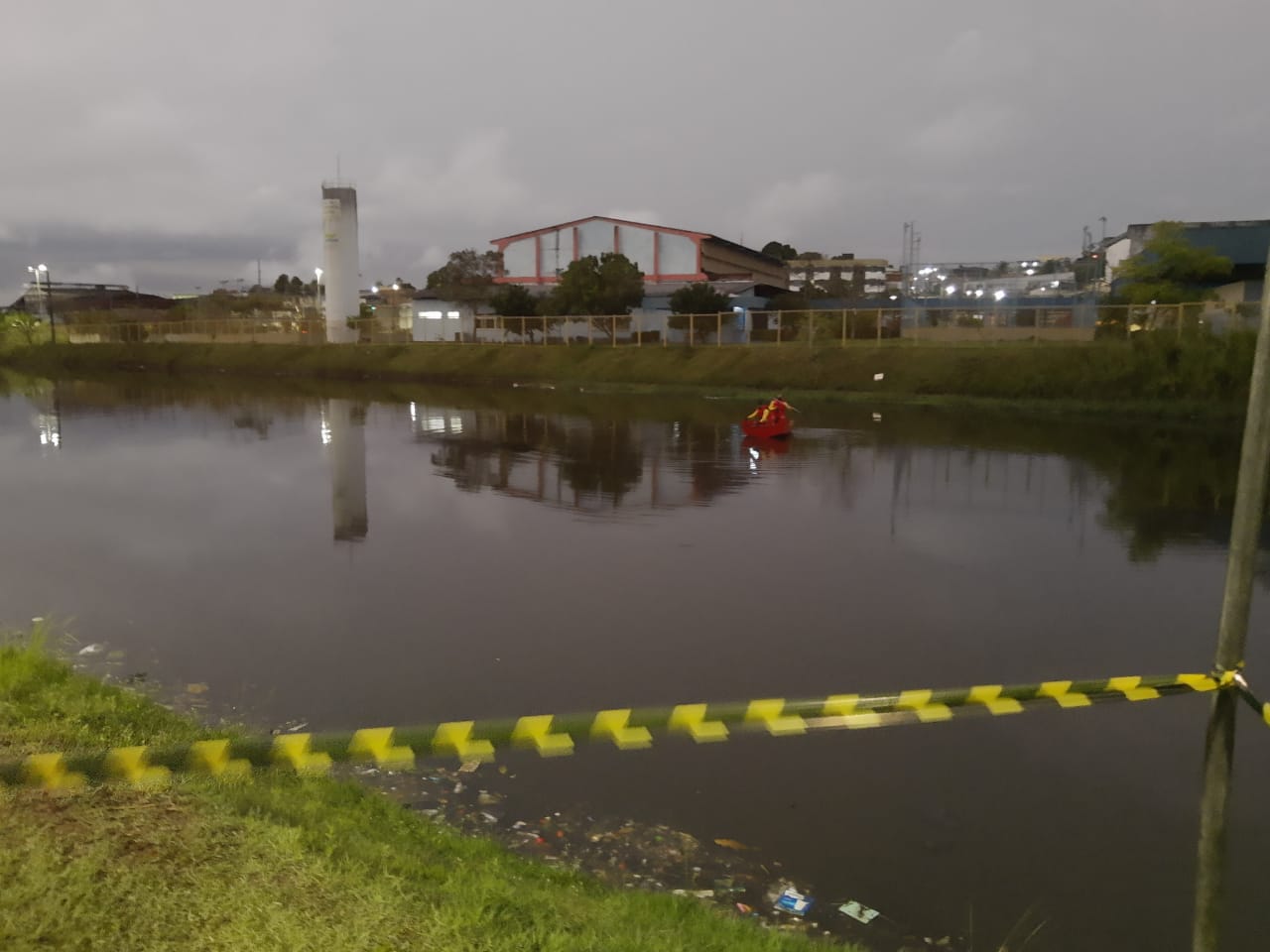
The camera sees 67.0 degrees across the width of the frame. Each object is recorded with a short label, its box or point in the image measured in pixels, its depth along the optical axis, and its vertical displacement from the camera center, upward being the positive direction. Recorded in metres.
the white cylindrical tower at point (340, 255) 68.19 +4.76
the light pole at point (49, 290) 76.44 +2.24
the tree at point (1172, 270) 41.03 +2.81
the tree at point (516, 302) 57.53 +1.29
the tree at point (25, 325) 79.94 -0.72
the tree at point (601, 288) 53.50 +2.15
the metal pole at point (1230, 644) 3.67 -1.27
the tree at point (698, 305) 50.41 +1.15
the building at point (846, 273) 88.01 +6.05
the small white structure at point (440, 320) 63.47 +0.18
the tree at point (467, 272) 65.65 +3.66
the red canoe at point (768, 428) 26.62 -2.75
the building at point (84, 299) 105.50 +2.07
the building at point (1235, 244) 43.06 +4.23
